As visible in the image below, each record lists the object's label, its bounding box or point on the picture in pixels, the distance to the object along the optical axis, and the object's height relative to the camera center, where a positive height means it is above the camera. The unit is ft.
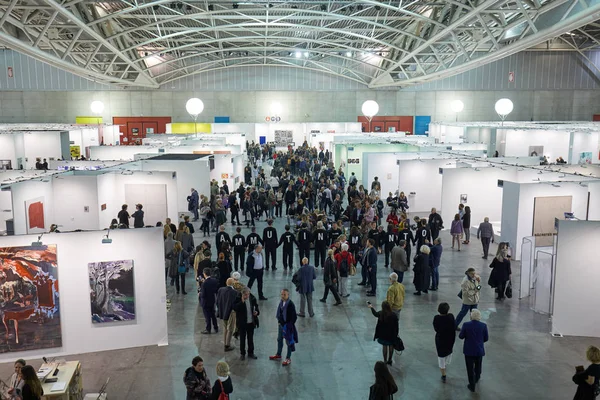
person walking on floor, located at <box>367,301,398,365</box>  25.30 -9.14
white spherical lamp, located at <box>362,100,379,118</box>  91.25 +4.09
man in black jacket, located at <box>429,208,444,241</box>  47.98 -8.14
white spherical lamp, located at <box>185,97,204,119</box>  76.74 +3.72
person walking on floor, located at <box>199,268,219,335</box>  29.73 -8.94
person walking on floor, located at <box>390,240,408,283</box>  35.70 -8.43
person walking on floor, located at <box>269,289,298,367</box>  26.27 -9.70
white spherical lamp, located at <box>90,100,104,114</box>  112.28 +5.48
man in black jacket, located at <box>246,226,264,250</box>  39.59 -7.99
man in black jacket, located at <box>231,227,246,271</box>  40.86 -8.65
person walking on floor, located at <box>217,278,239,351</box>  26.91 -8.65
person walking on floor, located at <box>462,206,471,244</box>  51.08 -8.59
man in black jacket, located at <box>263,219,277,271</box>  41.50 -8.33
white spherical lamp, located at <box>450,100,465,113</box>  126.93 +6.37
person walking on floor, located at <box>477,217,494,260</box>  45.60 -8.71
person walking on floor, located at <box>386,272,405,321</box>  28.60 -8.61
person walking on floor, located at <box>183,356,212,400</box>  19.80 -9.20
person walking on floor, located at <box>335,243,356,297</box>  36.63 -8.97
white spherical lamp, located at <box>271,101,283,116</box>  145.03 +6.50
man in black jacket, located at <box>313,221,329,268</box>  42.70 -8.81
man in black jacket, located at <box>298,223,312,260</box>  41.88 -8.46
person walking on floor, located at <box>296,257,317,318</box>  32.04 -9.20
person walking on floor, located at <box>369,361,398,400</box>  18.45 -8.65
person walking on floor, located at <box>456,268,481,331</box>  29.58 -8.63
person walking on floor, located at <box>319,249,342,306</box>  34.27 -9.10
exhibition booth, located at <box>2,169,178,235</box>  45.60 -6.27
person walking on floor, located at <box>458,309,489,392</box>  23.75 -9.25
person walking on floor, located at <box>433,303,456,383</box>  24.38 -9.26
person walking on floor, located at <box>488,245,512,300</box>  34.88 -9.00
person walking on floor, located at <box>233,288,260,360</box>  26.71 -9.32
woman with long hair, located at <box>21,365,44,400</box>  19.61 -9.22
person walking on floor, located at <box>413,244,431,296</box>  35.94 -9.42
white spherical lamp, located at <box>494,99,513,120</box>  73.51 +3.55
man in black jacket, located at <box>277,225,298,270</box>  41.47 -9.35
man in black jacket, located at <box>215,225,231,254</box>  39.81 -7.85
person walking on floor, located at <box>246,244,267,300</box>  35.06 -8.77
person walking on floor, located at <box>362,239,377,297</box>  36.81 -8.96
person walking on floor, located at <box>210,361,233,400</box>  19.43 -9.07
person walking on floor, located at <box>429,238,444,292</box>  37.58 -9.09
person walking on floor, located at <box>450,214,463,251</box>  48.70 -8.75
